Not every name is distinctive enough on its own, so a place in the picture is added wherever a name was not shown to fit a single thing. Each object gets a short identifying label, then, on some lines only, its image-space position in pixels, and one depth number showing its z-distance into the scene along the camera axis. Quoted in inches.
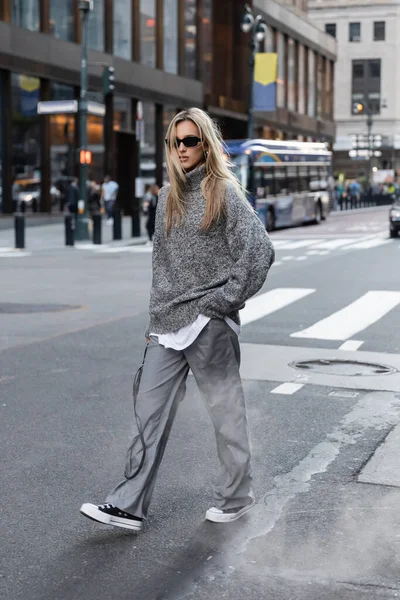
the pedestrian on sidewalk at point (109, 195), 1513.3
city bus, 1441.9
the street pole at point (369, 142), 2936.5
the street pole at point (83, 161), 1157.7
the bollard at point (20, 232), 1026.7
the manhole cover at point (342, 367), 354.6
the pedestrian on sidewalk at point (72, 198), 1411.2
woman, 184.1
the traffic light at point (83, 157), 1167.0
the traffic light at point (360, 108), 2200.3
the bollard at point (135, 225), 1226.6
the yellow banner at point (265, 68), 1590.8
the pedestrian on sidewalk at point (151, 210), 1189.1
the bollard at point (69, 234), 1072.2
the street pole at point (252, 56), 1434.5
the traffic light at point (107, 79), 1194.6
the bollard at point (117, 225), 1157.7
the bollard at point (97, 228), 1090.7
